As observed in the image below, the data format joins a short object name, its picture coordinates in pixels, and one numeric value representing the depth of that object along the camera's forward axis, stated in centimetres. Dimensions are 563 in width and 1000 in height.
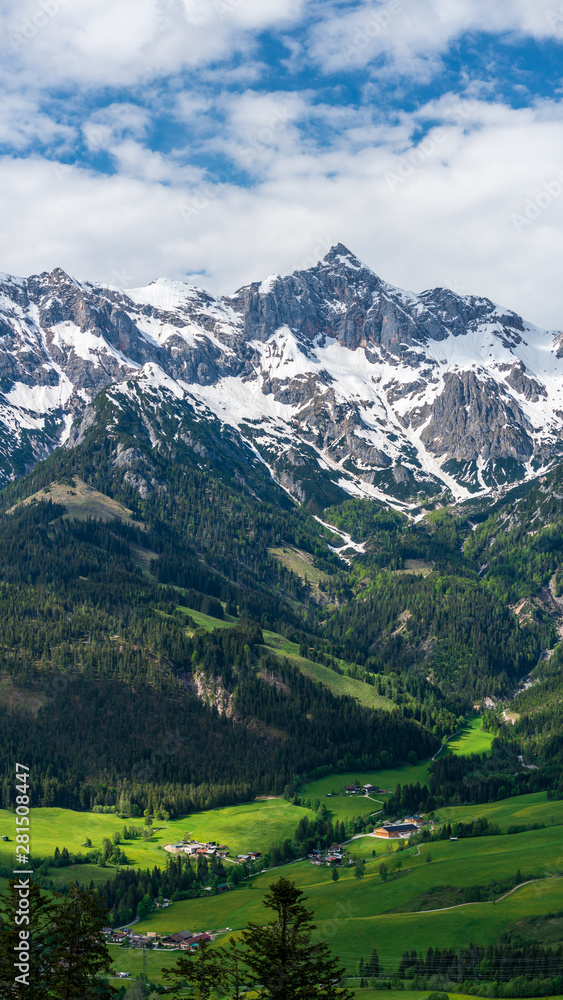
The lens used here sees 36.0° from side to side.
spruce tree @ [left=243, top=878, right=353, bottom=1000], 5016
